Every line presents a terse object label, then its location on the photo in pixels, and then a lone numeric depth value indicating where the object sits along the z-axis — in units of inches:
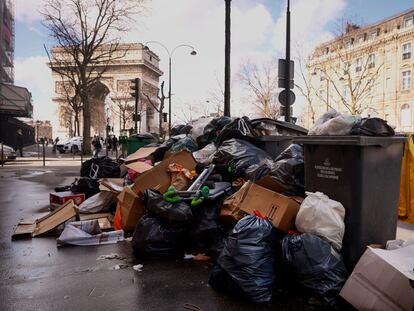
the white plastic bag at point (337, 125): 152.9
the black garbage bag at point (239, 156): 202.2
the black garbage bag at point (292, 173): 170.7
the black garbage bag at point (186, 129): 338.7
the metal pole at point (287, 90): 382.3
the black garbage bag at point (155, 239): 169.5
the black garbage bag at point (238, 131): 236.4
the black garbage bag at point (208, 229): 168.4
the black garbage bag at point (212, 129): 274.8
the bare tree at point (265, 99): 1519.4
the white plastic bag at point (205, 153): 243.3
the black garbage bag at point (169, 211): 169.3
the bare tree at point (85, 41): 1072.2
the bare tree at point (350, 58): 1112.2
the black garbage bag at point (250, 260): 127.1
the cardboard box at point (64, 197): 268.0
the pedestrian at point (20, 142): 1070.0
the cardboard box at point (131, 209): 208.2
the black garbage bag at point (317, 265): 126.2
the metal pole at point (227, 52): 367.2
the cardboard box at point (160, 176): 213.8
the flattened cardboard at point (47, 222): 216.1
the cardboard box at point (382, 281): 110.3
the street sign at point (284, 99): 382.0
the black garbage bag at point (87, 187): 282.2
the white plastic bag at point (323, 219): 137.1
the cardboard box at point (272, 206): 149.6
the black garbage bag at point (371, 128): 149.9
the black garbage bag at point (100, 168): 307.3
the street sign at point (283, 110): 385.7
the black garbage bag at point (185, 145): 277.1
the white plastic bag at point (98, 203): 245.4
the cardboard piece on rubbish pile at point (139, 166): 248.1
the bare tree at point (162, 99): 1114.7
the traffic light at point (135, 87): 601.6
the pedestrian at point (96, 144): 1128.3
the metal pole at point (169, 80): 1142.3
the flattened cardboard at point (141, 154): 287.9
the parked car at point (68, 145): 1411.2
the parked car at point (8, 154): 793.0
